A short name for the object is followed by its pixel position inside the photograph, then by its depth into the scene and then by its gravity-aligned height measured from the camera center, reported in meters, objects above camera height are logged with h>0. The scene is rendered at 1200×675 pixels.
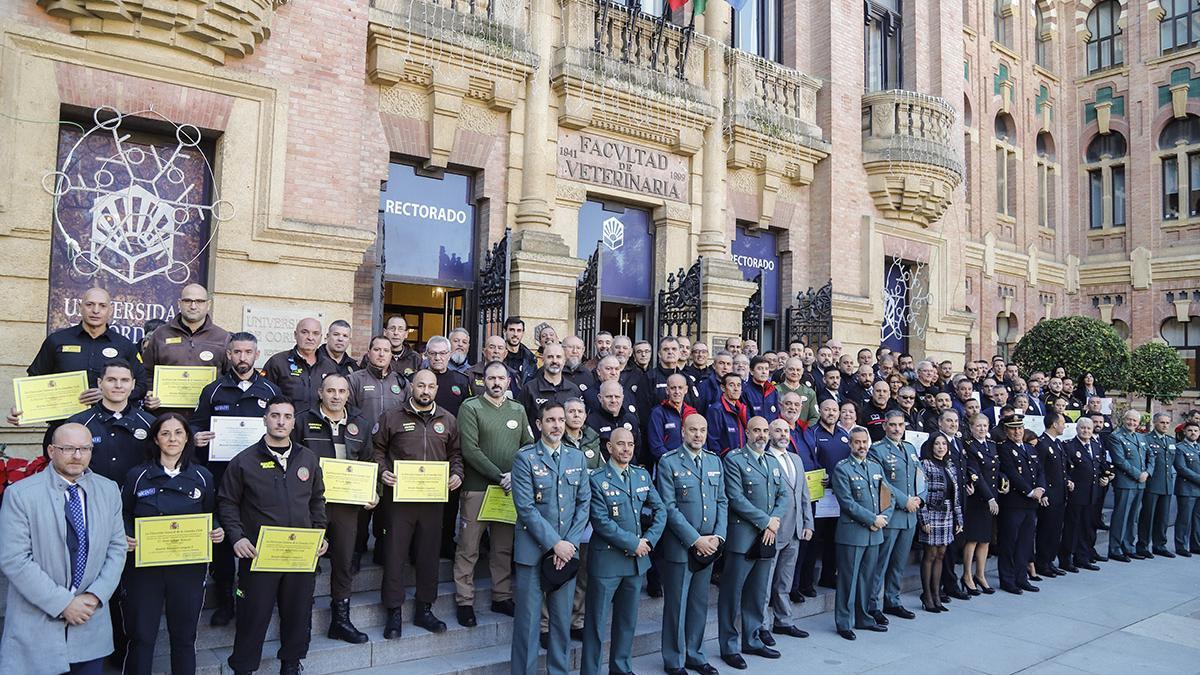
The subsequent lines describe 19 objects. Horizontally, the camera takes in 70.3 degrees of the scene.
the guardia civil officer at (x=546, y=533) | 6.02 -1.12
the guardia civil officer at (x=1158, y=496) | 12.44 -1.58
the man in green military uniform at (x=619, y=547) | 6.22 -1.25
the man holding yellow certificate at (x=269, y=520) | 5.52 -0.98
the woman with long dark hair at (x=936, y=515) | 8.84 -1.36
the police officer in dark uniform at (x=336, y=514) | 6.23 -1.04
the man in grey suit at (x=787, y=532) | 7.58 -1.36
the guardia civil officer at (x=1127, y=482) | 12.04 -1.33
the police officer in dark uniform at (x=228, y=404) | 6.20 -0.26
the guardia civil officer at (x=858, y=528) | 7.92 -1.37
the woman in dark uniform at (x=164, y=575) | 5.17 -1.27
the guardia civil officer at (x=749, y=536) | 7.00 -1.28
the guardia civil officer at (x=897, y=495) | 8.26 -1.10
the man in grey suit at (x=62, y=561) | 4.54 -1.07
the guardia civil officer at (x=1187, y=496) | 12.61 -1.59
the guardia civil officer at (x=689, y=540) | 6.58 -1.24
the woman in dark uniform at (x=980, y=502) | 9.37 -1.29
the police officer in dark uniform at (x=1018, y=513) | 9.85 -1.48
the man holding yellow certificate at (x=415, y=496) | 6.39 -0.90
